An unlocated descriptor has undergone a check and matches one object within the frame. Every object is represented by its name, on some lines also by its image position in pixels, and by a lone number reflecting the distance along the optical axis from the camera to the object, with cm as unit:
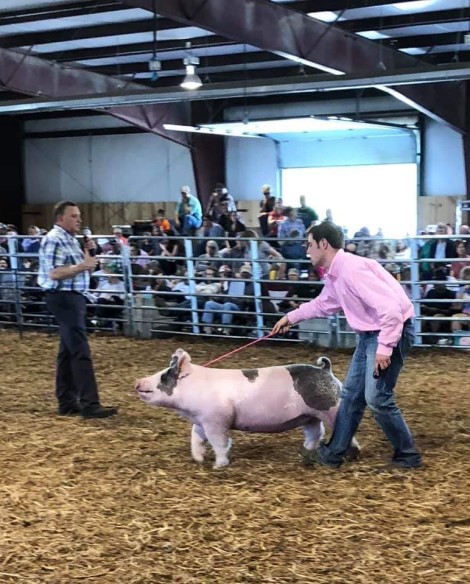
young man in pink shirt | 450
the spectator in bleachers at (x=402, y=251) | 1036
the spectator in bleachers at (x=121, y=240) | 1153
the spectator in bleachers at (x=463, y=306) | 913
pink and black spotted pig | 493
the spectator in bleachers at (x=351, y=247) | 981
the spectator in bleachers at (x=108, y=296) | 1116
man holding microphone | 617
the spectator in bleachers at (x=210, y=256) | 1082
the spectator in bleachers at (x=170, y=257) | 1068
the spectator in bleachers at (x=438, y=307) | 934
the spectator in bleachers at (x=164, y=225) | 1532
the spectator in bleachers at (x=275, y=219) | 1312
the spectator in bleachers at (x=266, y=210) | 1420
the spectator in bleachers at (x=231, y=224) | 1388
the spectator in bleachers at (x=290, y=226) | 1226
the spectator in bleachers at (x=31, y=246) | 1317
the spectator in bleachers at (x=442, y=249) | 1054
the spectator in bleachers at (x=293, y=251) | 1056
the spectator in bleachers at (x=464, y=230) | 1284
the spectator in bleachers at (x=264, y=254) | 1030
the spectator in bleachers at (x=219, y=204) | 1501
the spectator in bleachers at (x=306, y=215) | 1359
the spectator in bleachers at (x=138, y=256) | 1085
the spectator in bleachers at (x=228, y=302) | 1027
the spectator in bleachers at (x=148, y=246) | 1231
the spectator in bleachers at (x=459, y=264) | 984
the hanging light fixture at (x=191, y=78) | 1155
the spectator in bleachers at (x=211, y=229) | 1323
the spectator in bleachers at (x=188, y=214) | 1499
